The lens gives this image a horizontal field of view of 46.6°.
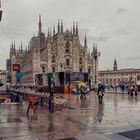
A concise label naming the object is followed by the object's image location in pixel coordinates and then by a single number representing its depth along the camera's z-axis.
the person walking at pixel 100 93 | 13.14
